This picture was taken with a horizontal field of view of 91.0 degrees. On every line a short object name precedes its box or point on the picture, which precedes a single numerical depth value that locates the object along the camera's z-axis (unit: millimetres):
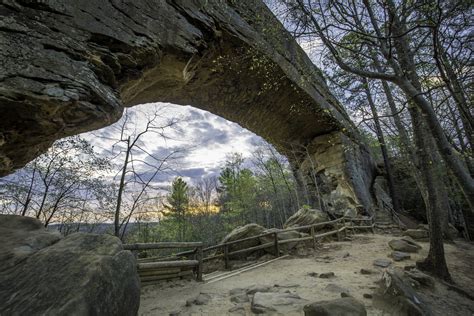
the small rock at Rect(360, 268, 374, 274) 4559
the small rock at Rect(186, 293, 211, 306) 3473
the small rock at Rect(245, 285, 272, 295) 3756
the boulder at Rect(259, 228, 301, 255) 7585
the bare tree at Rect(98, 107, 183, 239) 8180
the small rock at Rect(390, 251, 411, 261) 5879
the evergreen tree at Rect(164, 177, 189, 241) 23266
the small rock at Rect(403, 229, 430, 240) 8619
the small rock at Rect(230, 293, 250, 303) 3469
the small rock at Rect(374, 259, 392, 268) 5296
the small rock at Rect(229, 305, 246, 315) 3076
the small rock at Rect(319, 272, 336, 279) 4448
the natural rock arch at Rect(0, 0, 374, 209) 2924
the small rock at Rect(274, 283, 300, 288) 4059
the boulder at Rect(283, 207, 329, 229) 10258
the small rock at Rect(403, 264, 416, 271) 4846
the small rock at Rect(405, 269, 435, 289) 4000
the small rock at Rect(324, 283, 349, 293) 3565
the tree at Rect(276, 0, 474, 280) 4059
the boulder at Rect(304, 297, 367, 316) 2443
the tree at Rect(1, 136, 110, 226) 8125
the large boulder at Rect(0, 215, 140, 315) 1770
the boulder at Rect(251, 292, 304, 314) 2964
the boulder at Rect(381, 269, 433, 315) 2602
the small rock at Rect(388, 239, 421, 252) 6672
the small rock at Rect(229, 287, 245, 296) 3904
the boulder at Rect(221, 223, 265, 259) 7805
